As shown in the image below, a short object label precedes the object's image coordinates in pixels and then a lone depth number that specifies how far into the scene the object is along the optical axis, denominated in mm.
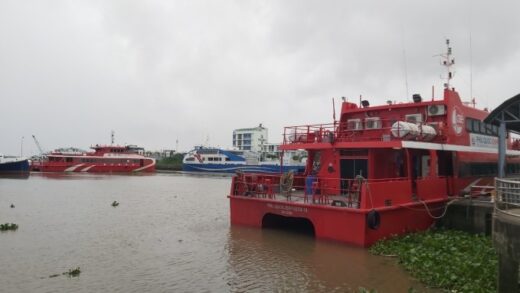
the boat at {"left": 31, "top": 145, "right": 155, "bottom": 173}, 66188
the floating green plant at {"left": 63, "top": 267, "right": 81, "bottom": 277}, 9902
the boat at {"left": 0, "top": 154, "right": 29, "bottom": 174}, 56344
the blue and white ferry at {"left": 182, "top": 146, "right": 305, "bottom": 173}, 69825
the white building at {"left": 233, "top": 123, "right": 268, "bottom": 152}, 132488
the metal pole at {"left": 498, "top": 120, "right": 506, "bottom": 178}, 13609
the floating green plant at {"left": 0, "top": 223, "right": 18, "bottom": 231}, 15569
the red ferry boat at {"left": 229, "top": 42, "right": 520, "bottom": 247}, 12648
